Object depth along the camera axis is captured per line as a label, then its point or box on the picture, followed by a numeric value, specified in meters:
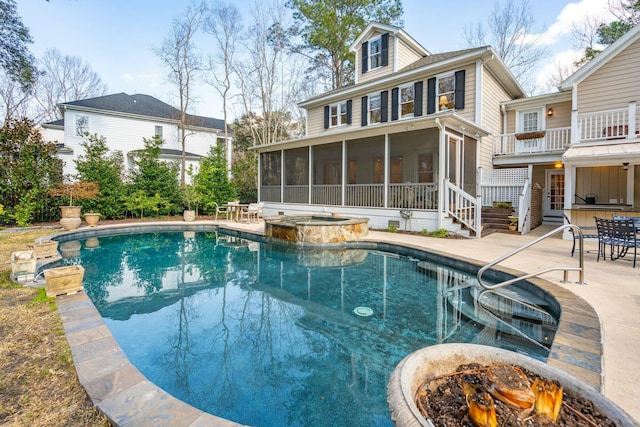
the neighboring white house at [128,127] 18.05
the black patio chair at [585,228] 6.00
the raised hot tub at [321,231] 8.67
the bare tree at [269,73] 20.78
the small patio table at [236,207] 13.46
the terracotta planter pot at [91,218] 12.07
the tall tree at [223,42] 20.09
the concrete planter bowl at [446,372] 1.31
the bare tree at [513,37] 19.38
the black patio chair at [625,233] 5.37
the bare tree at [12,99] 23.08
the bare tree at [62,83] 24.73
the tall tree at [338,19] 19.14
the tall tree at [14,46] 9.14
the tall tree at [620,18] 15.64
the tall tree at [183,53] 19.22
